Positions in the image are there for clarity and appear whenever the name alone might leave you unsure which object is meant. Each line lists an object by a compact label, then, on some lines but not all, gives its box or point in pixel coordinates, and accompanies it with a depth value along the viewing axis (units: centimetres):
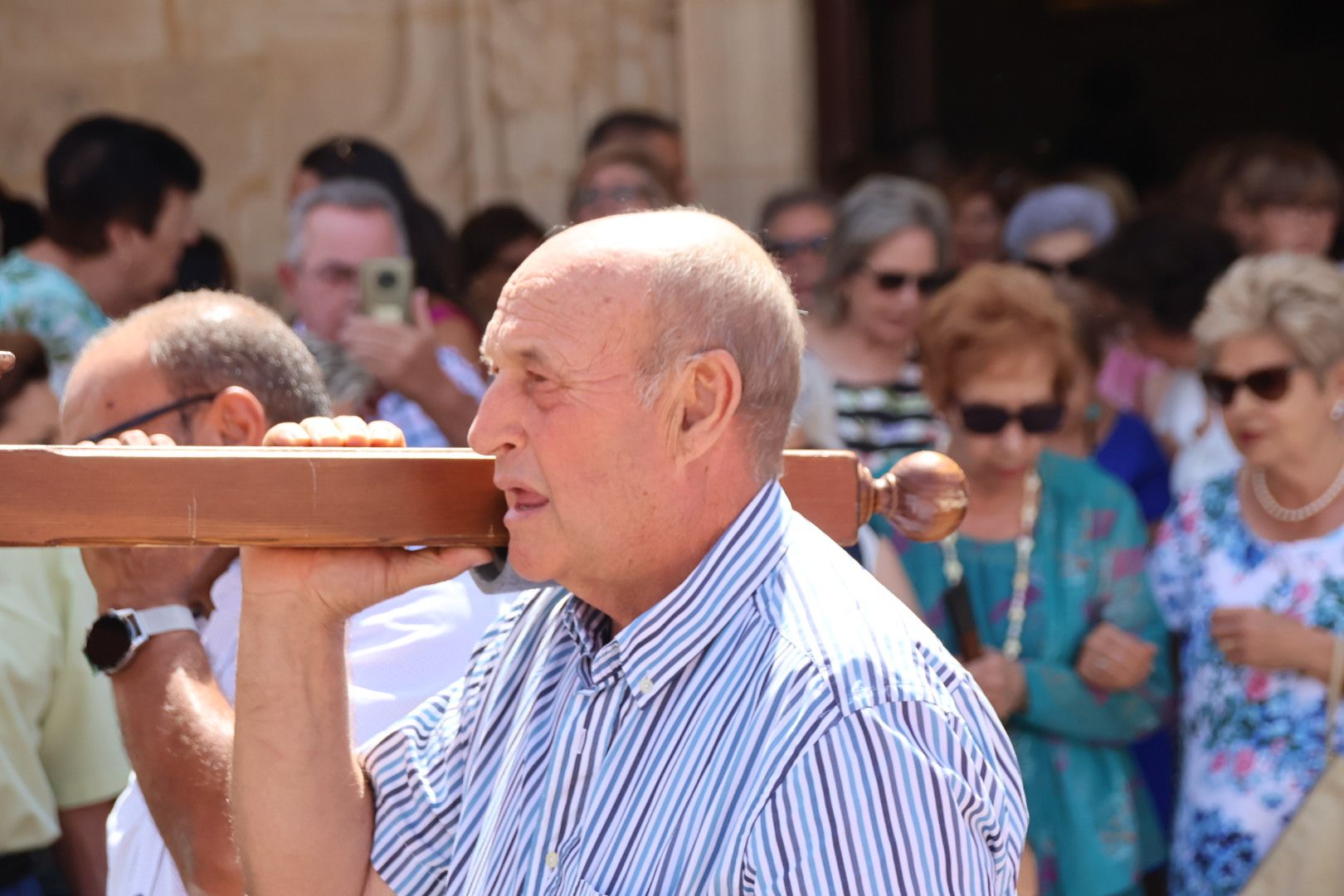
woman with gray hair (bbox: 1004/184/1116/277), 1101
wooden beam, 356
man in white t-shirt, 468
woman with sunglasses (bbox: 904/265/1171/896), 748
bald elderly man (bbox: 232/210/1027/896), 329
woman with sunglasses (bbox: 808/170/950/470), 952
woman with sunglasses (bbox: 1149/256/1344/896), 757
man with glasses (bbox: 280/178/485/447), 858
